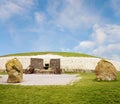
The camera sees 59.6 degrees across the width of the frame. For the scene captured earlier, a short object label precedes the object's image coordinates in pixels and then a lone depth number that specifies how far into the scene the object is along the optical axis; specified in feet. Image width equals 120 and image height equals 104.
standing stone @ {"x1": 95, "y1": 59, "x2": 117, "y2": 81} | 23.06
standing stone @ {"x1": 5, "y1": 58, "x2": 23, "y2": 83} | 22.31
